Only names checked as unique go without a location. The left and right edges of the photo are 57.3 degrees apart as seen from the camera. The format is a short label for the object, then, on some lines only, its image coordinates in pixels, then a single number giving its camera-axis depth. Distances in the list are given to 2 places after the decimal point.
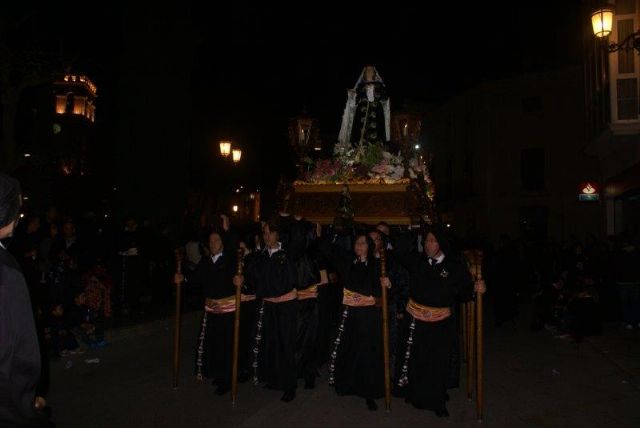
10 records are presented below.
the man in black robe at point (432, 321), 5.46
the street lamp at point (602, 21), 9.38
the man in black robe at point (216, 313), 6.29
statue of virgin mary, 9.75
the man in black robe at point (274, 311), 6.05
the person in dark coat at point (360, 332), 5.75
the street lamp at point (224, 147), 15.70
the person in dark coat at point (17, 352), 2.27
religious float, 8.50
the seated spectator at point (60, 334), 7.17
